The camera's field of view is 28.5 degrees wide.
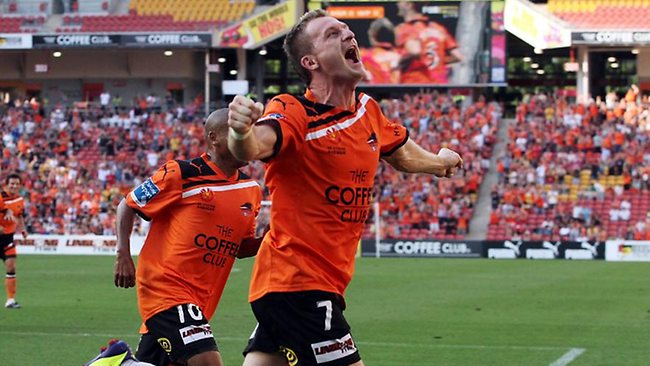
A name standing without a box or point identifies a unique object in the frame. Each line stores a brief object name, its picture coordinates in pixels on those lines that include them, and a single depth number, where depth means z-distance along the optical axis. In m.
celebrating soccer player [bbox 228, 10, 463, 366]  6.38
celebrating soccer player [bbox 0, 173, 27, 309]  20.09
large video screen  47.53
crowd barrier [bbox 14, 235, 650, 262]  35.59
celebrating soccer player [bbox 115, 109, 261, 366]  8.04
